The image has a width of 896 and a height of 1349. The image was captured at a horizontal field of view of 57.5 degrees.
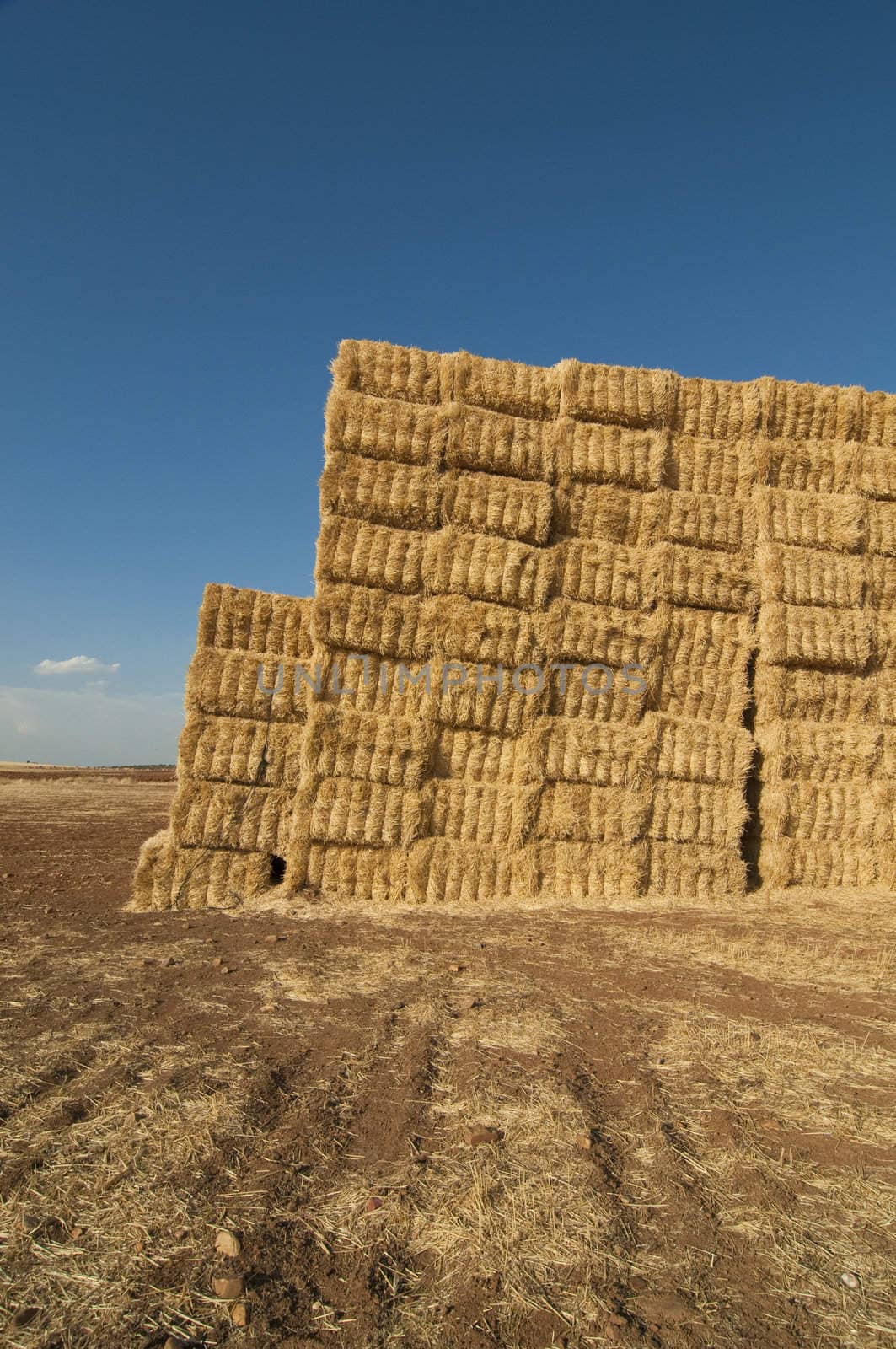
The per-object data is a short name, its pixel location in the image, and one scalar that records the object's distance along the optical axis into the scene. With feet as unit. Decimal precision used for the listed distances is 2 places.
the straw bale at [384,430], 31.99
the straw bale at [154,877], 29.81
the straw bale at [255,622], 31.65
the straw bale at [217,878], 30.27
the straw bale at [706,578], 34.17
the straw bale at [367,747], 31.27
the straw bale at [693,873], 33.73
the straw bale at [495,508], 32.76
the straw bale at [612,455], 33.83
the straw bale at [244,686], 31.30
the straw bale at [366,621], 31.65
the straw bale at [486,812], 32.19
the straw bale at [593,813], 32.81
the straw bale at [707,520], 34.45
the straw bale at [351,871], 31.19
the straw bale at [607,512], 34.09
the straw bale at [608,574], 33.60
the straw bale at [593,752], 32.76
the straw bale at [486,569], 32.35
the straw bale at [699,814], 33.76
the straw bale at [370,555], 31.78
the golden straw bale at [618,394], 33.78
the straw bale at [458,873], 31.60
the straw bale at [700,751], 33.86
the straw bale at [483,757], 32.58
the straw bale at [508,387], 33.04
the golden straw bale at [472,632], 32.22
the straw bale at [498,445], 32.68
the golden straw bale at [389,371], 32.42
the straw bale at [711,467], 34.99
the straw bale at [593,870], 32.76
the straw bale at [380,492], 31.94
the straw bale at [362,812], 31.27
